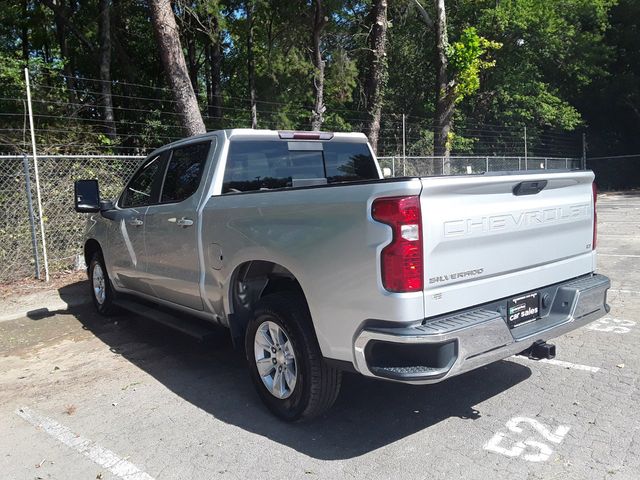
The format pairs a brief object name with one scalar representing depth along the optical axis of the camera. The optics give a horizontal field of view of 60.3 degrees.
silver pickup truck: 3.00
